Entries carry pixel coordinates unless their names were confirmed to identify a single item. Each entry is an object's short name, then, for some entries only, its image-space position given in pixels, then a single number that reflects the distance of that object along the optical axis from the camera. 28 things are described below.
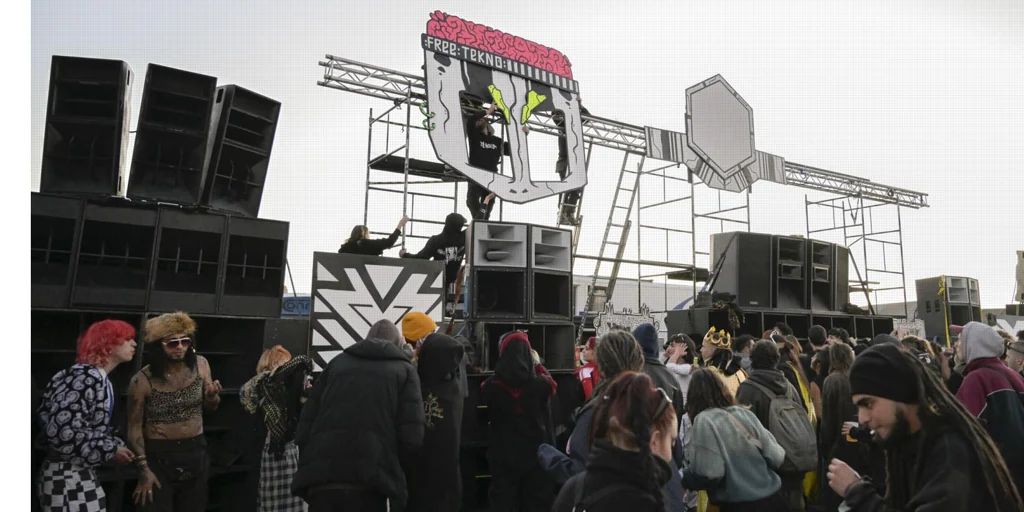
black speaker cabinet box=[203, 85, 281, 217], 5.02
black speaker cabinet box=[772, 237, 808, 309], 9.20
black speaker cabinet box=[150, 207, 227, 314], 4.66
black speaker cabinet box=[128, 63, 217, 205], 4.77
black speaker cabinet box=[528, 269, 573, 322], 6.20
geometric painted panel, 5.24
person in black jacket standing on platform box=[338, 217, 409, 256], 5.97
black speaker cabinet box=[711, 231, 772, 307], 8.83
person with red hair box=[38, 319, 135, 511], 3.01
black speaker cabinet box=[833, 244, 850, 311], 9.74
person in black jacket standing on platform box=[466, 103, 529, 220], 8.77
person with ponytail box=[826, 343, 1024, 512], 1.62
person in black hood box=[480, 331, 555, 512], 4.23
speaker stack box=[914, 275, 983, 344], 12.02
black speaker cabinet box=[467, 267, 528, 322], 5.82
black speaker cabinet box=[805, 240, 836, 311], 9.57
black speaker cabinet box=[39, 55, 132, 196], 4.53
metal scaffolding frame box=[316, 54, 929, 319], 8.74
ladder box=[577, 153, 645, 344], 10.91
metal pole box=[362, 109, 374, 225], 8.94
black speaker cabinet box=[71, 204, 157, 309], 4.39
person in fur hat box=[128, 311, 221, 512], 3.59
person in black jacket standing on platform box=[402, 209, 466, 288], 6.55
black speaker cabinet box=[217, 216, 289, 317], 4.96
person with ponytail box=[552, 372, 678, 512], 2.10
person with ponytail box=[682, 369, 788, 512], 2.96
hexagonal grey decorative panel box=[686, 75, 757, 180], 12.62
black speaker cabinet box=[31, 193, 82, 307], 4.24
